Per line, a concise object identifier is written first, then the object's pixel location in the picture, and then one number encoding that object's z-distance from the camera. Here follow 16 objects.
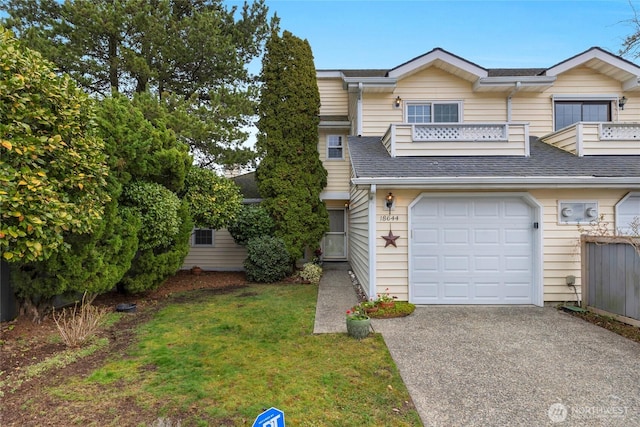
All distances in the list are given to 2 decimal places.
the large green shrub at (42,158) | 3.79
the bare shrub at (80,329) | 4.55
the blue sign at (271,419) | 1.54
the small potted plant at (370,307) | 6.14
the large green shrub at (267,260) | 9.50
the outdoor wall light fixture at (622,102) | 9.51
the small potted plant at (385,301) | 6.25
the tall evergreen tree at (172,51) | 10.30
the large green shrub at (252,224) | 9.91
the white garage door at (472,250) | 6.75
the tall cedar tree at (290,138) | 10.14
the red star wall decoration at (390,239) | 6.70
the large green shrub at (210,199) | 9.05
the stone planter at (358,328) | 4.92
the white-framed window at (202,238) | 11.77
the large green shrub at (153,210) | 6.74
